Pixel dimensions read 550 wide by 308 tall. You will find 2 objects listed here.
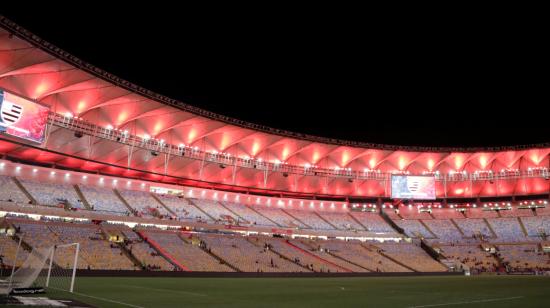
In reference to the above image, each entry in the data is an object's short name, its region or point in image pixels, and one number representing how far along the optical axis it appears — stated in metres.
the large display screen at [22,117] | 34.59
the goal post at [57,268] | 28.17
